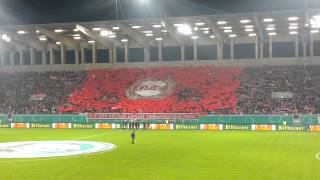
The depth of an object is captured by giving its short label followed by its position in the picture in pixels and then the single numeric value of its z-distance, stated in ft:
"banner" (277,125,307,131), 152.35
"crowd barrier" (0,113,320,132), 153.93
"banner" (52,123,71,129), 175.32
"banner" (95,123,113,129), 171.73
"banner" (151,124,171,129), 167.12
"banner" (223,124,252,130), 158.74
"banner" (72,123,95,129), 174.91
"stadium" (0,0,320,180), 103.96
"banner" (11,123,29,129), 180.45
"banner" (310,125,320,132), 148.46
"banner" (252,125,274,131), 155.53
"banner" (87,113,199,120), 169.84
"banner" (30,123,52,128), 178.49
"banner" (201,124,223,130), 161.11
